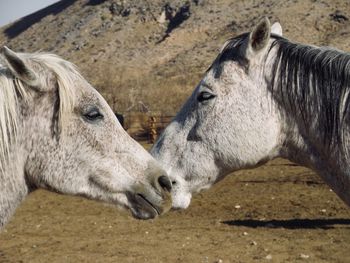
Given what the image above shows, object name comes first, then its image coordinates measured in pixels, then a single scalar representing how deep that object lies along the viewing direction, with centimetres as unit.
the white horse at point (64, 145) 655
